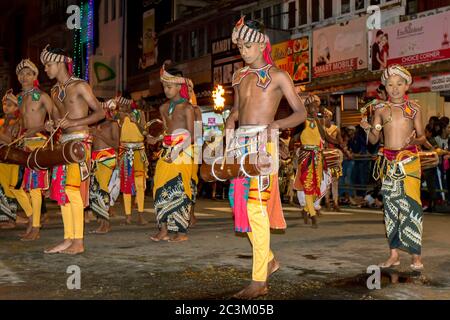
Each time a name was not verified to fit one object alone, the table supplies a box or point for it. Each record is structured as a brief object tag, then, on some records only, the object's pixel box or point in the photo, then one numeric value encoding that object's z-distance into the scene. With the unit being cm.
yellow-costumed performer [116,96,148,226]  973
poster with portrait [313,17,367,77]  1809
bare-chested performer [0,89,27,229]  850
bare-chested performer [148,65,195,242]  776
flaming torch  2231
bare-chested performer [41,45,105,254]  653
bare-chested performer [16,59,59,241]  743
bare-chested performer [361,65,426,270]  594
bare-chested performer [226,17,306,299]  464
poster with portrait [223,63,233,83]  2459
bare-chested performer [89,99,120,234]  877
